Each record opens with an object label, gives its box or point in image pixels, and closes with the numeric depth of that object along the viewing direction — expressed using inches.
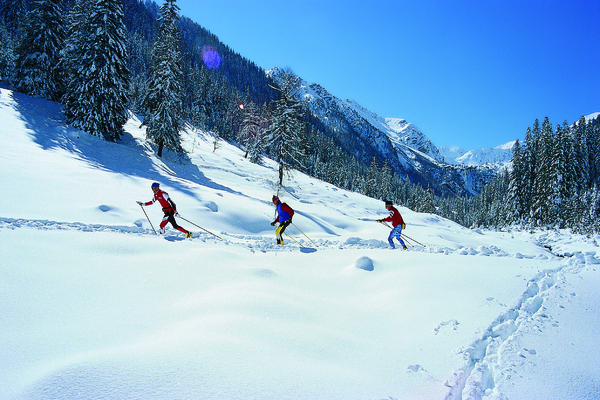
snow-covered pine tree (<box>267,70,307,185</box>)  1112.2
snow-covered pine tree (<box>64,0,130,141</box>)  894.4
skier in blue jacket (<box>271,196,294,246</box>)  418.6
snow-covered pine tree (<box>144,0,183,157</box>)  973.2
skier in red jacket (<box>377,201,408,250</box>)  437.4
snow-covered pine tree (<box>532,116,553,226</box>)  1467.8
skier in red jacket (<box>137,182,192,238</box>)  398.3
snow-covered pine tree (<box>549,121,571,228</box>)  1413.6
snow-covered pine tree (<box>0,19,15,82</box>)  1218.3
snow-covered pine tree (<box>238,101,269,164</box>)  1922.1
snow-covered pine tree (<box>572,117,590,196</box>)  1525.6
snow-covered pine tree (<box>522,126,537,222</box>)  1712.6
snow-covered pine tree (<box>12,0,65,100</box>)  1025.5
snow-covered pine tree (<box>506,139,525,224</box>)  1740.9
